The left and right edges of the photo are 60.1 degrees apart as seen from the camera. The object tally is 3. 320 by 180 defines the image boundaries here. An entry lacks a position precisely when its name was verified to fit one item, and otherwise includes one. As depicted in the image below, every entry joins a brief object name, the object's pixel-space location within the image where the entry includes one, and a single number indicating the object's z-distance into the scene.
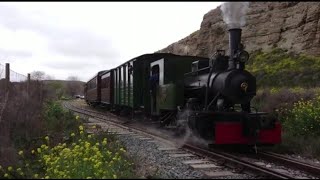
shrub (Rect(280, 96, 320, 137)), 7.72
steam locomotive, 6.43
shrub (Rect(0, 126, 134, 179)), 4.39
